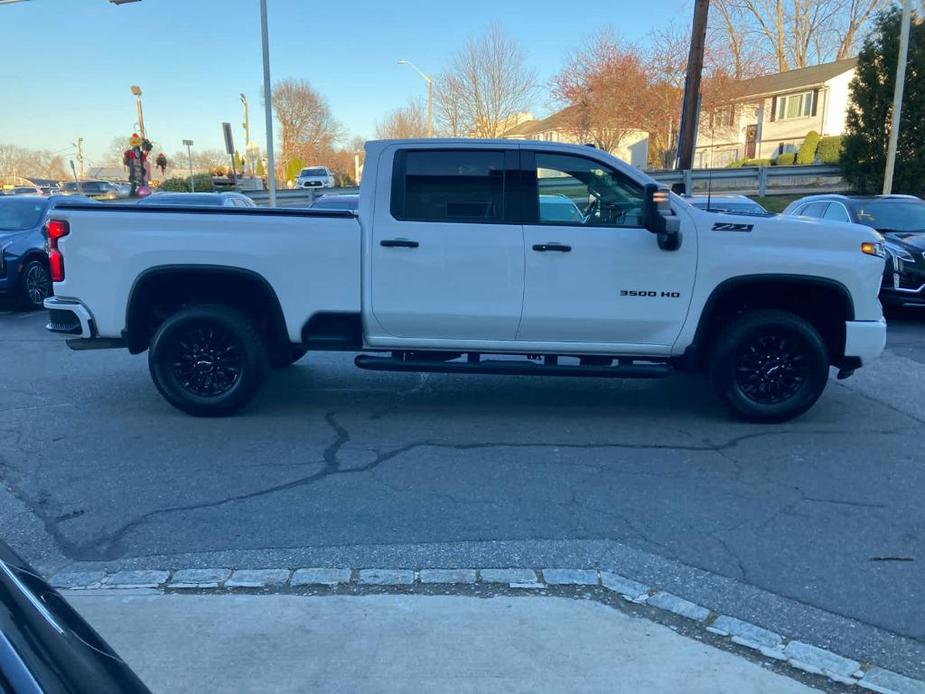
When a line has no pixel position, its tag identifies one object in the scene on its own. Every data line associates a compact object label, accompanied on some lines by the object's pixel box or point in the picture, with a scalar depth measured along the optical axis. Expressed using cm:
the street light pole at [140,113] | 4106
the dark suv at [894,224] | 1034
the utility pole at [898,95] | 1833
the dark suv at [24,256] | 1178
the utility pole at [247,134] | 6484
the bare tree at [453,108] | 3928
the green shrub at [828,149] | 3622
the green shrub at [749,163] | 4058
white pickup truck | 592
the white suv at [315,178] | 3916
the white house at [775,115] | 4434
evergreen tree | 2170
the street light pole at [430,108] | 3683
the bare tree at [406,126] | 4892
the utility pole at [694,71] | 1898
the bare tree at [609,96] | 3753
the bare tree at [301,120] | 7244
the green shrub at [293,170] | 4750
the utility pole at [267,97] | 2009
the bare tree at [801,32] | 4859
